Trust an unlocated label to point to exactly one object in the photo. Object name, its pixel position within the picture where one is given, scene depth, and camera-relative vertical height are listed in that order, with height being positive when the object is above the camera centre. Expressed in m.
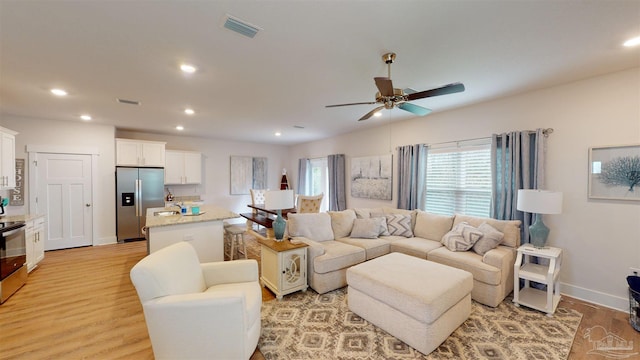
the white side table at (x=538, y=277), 2.60 -1.09
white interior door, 4.67 -0.40
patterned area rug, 2.03 -1.44
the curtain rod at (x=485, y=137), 3.08 +0.59
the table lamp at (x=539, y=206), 2.70 -0.32
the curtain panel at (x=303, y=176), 7.36 +0.04
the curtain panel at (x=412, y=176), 4.45 +0.03
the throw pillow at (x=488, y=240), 3.07 -0.79
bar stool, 4.08 -1.11
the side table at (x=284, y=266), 2.91 -1.08
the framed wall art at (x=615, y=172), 2.58 +0.06
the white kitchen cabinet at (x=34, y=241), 3.57 -0.96
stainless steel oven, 2.81 -0.98
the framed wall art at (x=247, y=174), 7.30 +0.11
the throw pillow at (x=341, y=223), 3.90 -0.74
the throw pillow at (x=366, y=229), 3.87 -0.81
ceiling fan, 2.14 +0.78
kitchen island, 3.04 -0.70
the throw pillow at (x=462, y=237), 3.18 -0.79
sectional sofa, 2.85 -0.92
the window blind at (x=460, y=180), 3.78 -0.05
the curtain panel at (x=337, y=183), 6.07 -0.14
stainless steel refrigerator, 5.26 -0.43
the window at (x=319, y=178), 6.82 -0.02
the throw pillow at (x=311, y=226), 3.57 -0.72
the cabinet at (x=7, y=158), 3.47 +0.28
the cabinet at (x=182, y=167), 6.14 +0.26
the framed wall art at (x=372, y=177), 5.06 +0.01
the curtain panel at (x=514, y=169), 3.13 +0.12
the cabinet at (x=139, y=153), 5.32 +0.55
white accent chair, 1.67 -0.97
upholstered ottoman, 2.03 -1.08
